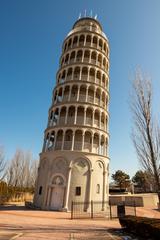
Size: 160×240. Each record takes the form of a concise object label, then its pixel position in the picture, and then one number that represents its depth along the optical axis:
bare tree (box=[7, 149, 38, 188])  54.47
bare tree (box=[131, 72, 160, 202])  12.26
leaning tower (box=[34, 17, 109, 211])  23.59
